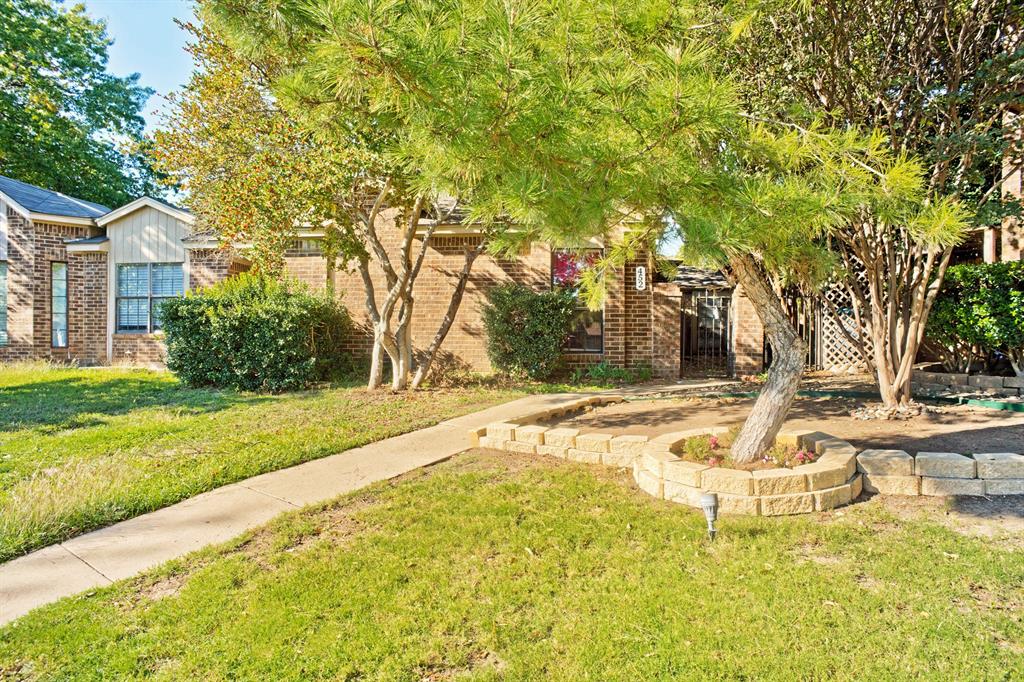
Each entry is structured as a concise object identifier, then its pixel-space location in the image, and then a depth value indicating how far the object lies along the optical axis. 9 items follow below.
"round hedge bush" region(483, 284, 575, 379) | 10.13
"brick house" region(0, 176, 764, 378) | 11.06
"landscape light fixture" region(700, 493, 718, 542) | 3.28
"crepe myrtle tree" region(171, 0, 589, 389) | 2.65
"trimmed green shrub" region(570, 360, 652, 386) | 10.59
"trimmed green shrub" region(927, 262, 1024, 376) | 7.47
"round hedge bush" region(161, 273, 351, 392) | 9.54
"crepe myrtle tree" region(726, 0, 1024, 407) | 5.45
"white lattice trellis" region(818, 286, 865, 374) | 10.77
